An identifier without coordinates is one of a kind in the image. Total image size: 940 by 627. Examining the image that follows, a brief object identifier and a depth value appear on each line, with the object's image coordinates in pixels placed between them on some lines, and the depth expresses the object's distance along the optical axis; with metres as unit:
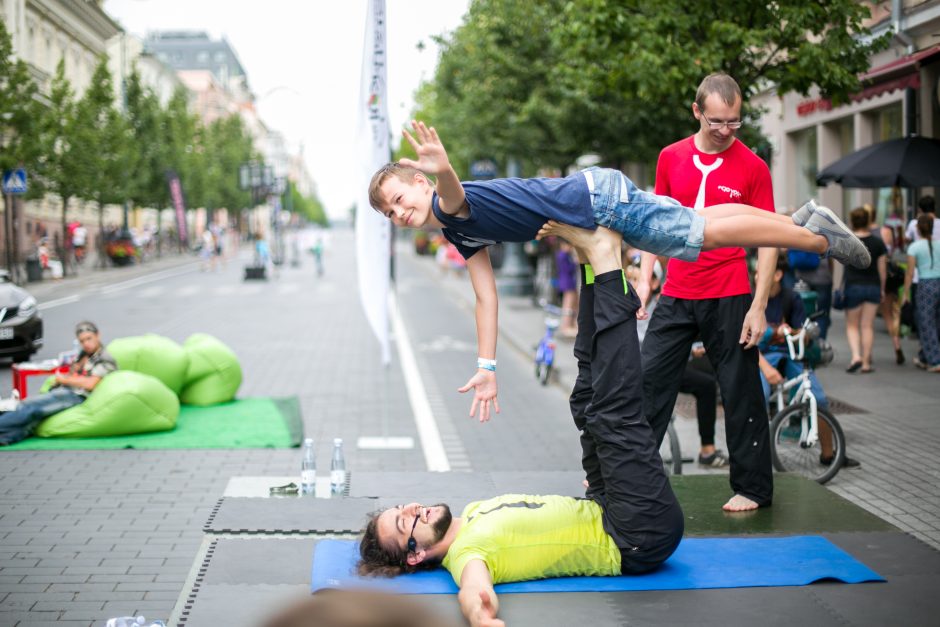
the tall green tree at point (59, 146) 33.34
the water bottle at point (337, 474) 6.42
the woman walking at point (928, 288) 12.83
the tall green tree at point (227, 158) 84.19
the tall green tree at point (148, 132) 56.88
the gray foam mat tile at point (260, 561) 4.41
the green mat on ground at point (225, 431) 9.16
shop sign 22.16
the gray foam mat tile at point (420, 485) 6.05
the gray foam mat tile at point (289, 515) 5.22
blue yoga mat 4.30
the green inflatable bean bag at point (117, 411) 9.35
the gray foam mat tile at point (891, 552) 4.52
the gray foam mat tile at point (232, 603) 3.88
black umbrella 13.30
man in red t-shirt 5.57
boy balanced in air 4.57
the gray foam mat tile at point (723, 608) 3.92
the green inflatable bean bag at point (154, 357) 10.73
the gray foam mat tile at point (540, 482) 6.20
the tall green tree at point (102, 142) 39.28
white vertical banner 9.22
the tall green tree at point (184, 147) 63.16
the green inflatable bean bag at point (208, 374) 11.33
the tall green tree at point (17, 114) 28.16
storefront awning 17.11
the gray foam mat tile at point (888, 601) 3.91
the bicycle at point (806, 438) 7.51
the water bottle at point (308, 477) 6.48
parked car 14.82
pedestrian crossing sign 29.44
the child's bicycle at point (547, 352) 13.87
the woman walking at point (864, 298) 13.07
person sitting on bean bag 9.16
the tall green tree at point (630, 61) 12.29
